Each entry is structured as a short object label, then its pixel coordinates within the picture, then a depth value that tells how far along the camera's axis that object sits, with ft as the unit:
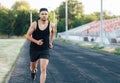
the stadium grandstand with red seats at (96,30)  90.54
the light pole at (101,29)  86.96
